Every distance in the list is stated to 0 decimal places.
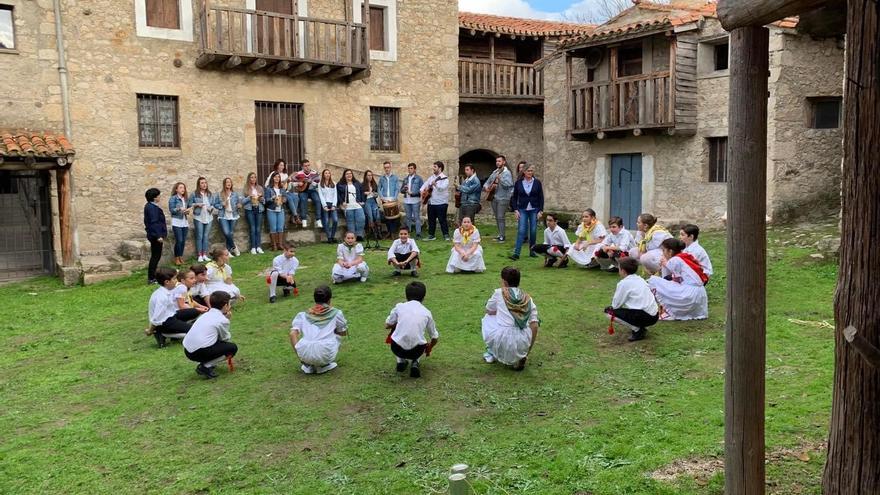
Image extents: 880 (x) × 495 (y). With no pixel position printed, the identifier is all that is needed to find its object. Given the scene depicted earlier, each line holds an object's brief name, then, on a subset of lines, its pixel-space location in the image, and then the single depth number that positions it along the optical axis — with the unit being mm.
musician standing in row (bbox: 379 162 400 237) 16531
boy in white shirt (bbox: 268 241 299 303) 11332
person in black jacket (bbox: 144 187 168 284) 12992
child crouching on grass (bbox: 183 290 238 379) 7660
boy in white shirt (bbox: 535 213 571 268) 13055
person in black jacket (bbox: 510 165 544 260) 13891
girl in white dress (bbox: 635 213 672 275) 10703
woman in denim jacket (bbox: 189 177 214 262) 14898
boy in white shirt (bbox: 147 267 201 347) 9195
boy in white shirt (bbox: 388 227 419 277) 12398
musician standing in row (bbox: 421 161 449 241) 15858
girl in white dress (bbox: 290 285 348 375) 7504
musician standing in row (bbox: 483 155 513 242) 14977
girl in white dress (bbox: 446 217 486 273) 12586
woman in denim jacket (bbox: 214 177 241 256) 15383
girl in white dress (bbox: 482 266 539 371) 7434
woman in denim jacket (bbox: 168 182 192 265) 14305
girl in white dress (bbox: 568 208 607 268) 12828
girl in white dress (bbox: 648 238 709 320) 9148
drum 16156
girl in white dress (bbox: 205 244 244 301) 10383
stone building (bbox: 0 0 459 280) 14625
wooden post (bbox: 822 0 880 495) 2863
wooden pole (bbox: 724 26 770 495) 3928
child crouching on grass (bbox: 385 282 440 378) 7367
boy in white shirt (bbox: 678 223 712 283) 9734
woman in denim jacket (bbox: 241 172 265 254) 15820
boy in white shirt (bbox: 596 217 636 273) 12297
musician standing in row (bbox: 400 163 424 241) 16328
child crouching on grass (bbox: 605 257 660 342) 8336
